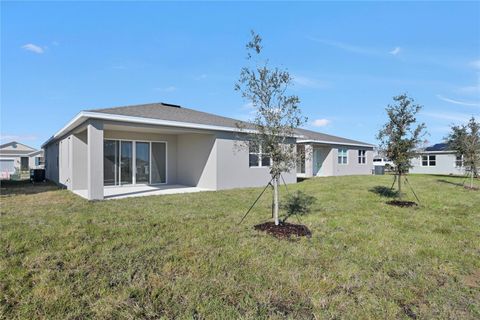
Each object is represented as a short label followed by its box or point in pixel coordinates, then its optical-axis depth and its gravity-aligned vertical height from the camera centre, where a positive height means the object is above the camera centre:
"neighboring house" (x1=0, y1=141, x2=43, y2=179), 38.56 +0.73
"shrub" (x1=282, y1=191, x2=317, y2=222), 7.69 -1.45
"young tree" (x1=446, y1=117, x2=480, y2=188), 13.88 +0.90
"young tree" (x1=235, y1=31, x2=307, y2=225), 5.62 +1.17
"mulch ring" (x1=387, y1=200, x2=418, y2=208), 8.94 -1.47
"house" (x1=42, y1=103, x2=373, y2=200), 11.48 +0.36
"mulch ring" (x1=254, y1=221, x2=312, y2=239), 5.44 -1.46
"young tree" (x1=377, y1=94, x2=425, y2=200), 9.04 +0.99
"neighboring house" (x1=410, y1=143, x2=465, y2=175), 29.17 -0.29
